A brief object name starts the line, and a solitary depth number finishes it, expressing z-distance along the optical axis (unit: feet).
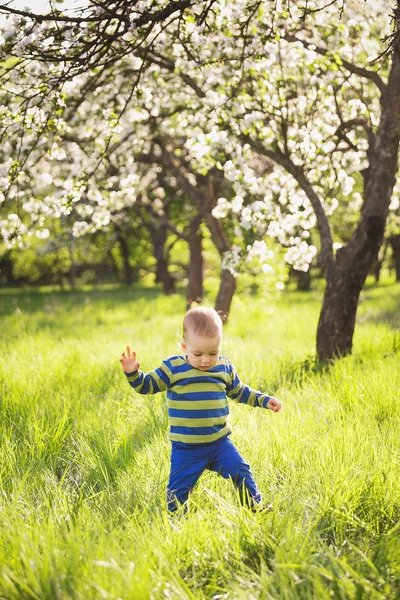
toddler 10.61
